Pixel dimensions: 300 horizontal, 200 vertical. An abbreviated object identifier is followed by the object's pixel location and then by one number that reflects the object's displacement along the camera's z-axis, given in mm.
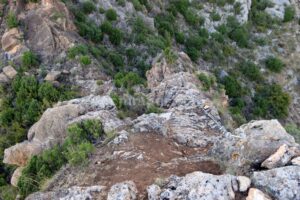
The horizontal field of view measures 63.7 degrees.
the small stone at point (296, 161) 5524
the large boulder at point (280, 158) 5651
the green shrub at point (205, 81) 10015
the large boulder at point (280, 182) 5079
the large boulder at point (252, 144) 5912
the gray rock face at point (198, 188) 5079
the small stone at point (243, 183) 5167
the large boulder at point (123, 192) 5400
